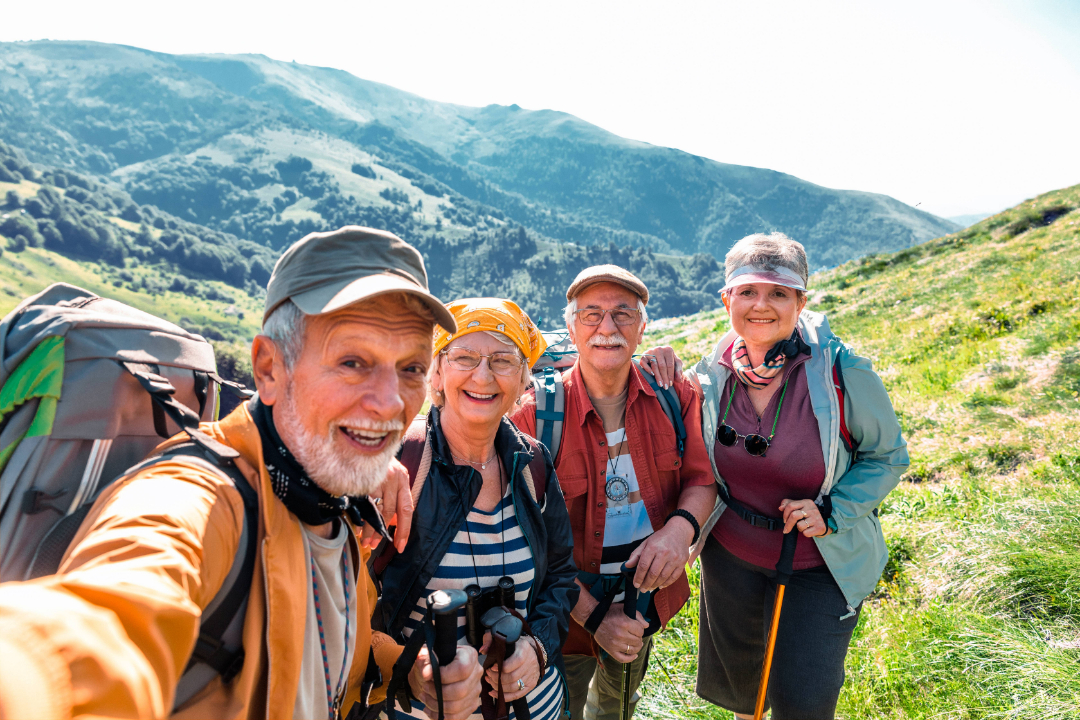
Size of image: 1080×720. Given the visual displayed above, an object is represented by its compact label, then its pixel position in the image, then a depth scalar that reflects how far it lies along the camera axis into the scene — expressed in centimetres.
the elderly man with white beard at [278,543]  77
